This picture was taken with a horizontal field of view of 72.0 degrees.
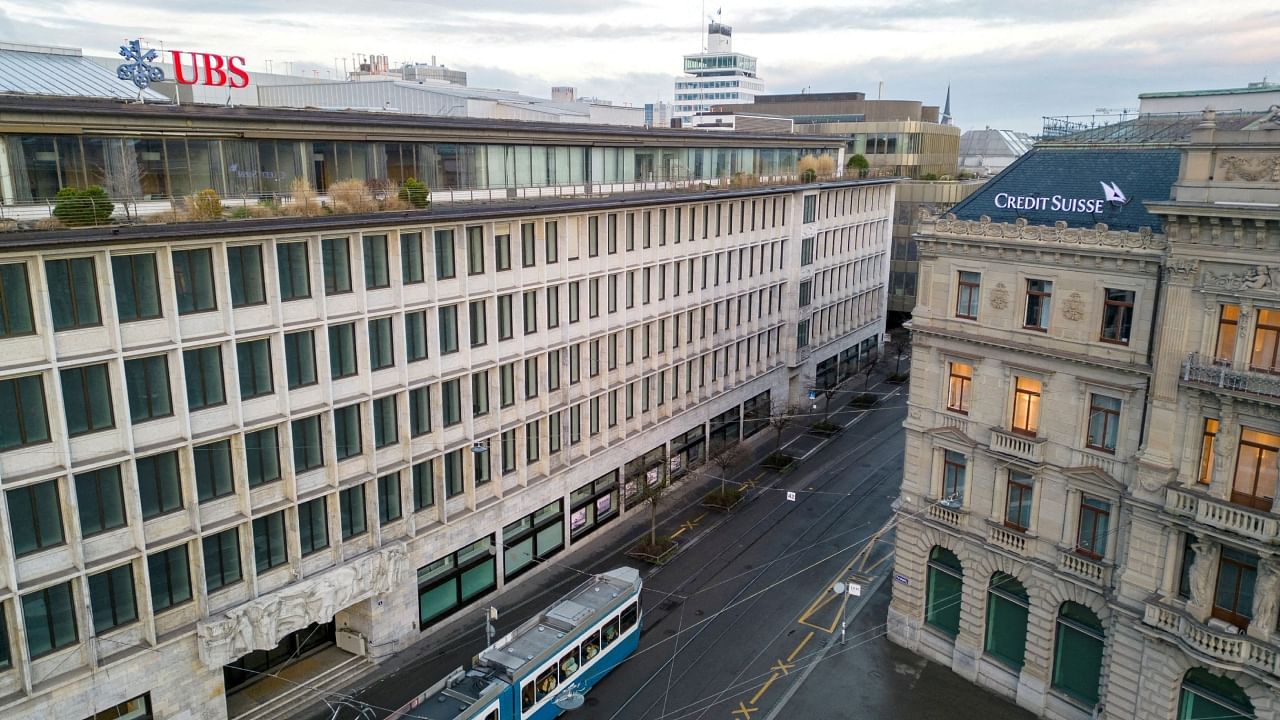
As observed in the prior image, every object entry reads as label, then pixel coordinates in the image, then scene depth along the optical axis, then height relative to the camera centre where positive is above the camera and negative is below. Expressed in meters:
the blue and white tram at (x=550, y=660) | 34.22 -19.93
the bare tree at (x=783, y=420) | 72.62 -21.28
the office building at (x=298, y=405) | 31.42 -10.15
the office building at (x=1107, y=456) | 32.00 -11.47
